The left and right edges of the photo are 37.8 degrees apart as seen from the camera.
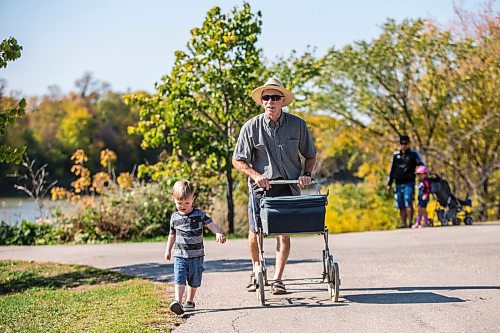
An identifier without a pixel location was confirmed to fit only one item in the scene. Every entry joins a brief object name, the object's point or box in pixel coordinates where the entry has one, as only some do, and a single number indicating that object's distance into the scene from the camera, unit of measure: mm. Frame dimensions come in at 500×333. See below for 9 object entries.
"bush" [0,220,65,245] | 14969
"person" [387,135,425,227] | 15117
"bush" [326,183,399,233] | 19706
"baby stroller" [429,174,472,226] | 15984
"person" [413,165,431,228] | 15789
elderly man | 7684
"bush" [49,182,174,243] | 15188
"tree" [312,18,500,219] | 21266
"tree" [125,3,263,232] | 15570
